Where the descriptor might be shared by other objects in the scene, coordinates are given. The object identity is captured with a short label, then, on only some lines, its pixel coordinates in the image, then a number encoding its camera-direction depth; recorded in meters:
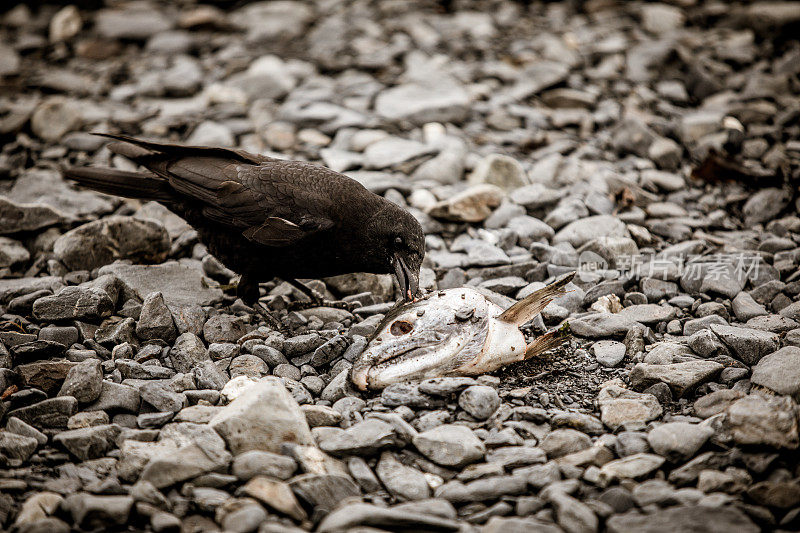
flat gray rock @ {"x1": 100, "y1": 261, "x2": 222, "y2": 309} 9.20
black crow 8.76
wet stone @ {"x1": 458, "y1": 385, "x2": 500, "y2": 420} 6.75
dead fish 7.17
